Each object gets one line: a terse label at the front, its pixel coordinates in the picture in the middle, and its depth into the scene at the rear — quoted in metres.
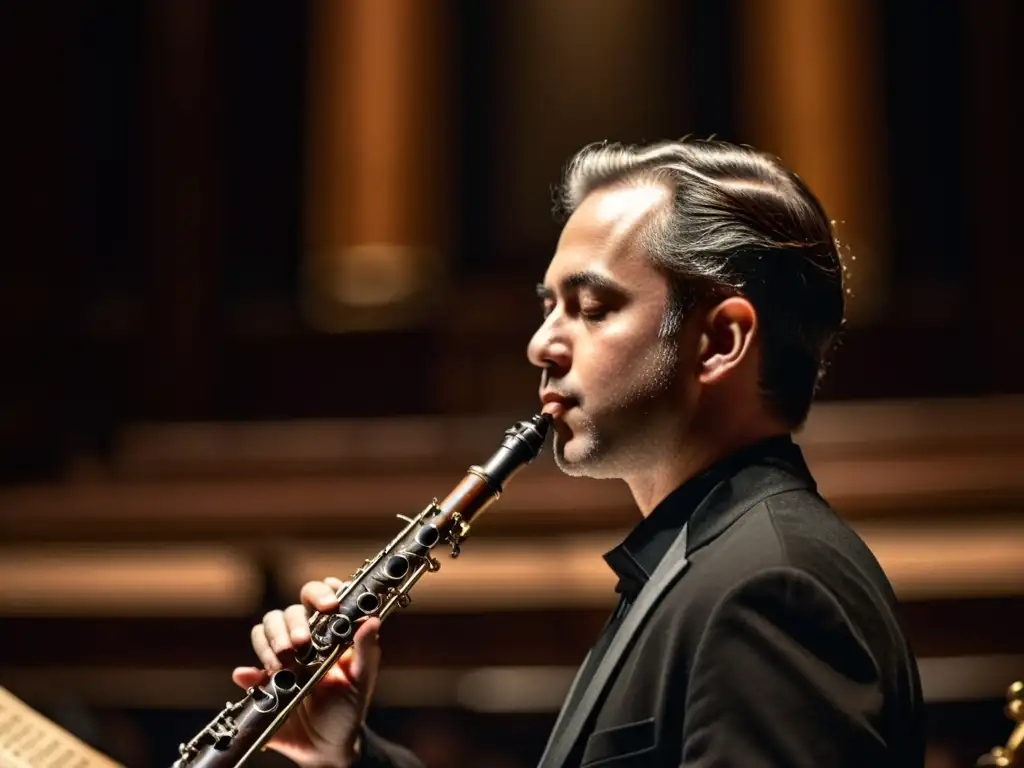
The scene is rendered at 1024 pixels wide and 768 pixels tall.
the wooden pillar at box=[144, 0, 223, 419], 10.02
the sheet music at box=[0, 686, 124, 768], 3.00
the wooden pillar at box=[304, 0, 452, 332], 10.30
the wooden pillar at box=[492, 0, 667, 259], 10.20
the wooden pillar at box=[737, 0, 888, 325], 9.45
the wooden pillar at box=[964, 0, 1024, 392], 9.05
